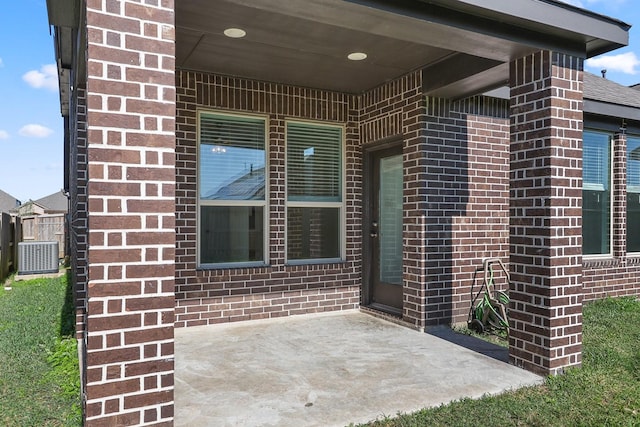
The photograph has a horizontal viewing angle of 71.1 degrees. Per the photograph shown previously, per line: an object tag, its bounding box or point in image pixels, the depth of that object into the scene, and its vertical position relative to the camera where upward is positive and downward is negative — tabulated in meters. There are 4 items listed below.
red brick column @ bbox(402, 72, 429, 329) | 5.01 +0.09
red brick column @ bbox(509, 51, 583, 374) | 3.64 -0.01
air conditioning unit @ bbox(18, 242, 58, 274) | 9.12 -0.91
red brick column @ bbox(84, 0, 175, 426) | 2.26 +0.01
